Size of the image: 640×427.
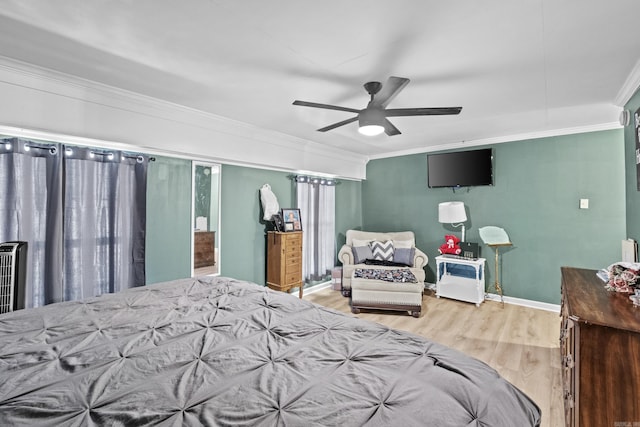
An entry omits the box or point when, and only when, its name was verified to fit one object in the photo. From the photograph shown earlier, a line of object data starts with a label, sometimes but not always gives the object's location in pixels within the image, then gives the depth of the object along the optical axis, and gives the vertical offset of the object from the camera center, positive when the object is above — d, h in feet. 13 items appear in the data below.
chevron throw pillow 15.39 -1.74
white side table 13.64 -3.03
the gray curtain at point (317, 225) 15.78 -0.39
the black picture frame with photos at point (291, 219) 13.58 -0.03
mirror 11.48 +0.04
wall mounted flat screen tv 14.44 +2.51
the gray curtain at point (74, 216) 7.70 +0.12
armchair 14.85 -1.85
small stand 13.51 -2.27
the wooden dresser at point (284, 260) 13.12 -1.92
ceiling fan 7.04 +2.74
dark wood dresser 4.11 -2.18
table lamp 14.28 +0.19
